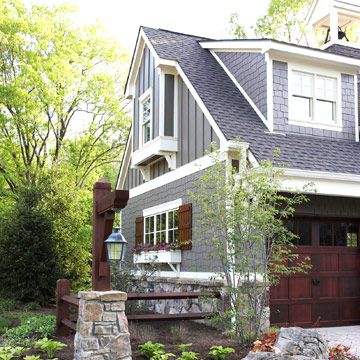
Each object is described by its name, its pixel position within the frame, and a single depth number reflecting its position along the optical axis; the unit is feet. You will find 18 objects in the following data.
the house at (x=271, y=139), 32.94
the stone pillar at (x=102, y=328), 21.97
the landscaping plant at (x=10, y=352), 20.85
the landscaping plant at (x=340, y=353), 22.02
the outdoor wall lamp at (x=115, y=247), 22.33
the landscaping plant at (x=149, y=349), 22.88
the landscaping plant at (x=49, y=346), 22.41
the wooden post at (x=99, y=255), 23.29
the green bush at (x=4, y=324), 31.27
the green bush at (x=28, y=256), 43.96
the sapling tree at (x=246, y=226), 25.68
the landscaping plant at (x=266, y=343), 21.22
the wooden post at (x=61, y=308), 29.43
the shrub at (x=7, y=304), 40.65
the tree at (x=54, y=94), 63.16
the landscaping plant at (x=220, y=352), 22.41
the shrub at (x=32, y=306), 41.42
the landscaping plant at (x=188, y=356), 21.42
